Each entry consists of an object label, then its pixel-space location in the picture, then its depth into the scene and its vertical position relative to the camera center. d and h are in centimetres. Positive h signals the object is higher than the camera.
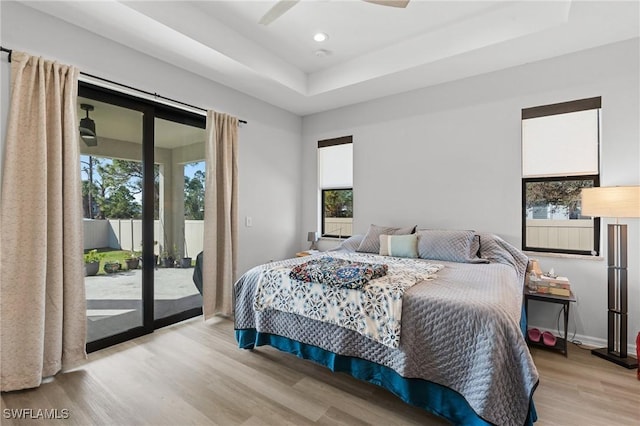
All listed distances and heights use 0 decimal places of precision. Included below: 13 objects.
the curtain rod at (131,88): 204 +110
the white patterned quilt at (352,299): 178 -59
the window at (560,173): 277 +35
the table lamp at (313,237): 422 -37
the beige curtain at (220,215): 325 -4
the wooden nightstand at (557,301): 251 -78
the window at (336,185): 428 +38
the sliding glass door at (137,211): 259 +0
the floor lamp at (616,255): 226 -37
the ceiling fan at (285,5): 188 +131
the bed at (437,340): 145 -78
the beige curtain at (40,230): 200 -13
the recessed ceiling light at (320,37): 293 +172
